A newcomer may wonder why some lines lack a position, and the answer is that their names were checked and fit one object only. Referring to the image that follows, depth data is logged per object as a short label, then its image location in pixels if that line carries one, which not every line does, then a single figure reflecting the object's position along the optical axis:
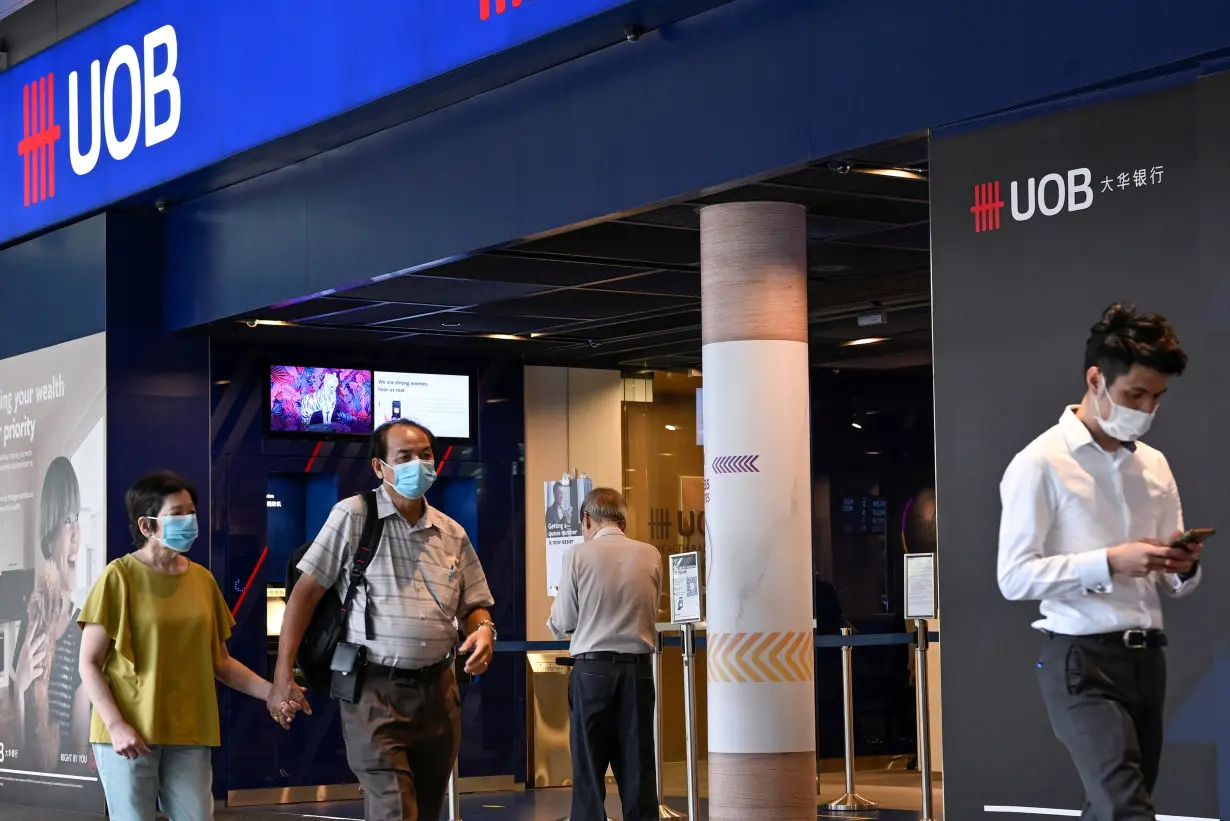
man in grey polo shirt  8.80
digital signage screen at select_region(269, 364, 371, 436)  12.25
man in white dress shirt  4.57
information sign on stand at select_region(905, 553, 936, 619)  9.95
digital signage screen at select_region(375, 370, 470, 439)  12.57
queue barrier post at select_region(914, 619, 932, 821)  9.66
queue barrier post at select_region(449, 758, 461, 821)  9.95
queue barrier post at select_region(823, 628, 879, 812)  10.84
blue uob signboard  8.29
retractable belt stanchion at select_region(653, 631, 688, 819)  9.80
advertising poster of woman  11.22
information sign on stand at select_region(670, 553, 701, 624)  9.62
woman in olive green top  5.68
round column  7.71
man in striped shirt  5.95
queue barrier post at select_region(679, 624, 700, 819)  9.58
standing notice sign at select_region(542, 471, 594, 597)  12.32
